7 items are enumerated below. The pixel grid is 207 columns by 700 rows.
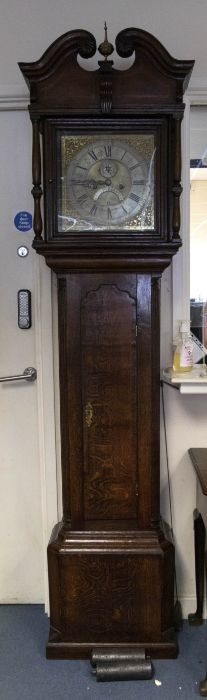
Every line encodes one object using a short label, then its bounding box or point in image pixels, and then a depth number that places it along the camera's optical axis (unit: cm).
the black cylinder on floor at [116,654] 150
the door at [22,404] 166
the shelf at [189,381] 148
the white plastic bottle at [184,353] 155
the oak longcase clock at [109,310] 134
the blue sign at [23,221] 167
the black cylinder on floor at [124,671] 148
